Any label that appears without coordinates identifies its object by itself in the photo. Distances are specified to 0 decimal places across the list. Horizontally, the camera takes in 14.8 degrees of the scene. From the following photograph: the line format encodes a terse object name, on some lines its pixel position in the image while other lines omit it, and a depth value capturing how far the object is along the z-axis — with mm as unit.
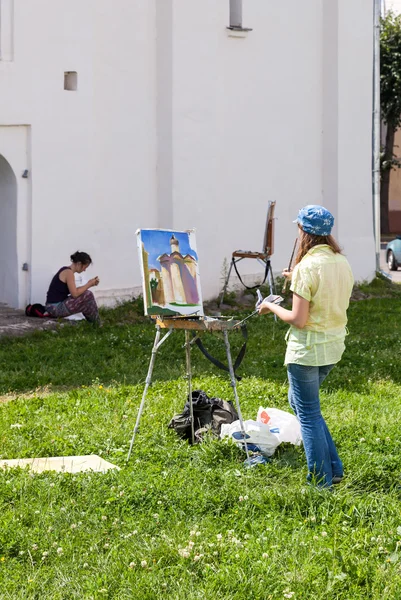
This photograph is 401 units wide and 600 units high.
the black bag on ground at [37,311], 20969
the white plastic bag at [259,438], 11392
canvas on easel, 11235
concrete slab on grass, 10850
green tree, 55464
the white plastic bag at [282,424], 11744
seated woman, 20590
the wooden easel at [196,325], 11022
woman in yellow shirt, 9877
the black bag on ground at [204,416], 12175
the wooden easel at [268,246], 22298
